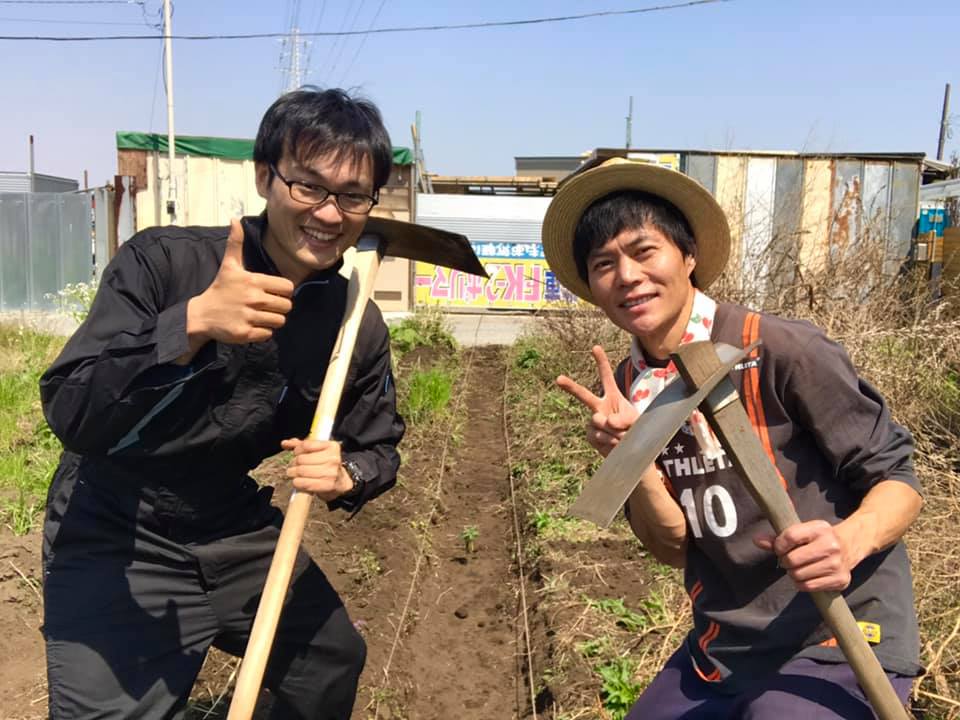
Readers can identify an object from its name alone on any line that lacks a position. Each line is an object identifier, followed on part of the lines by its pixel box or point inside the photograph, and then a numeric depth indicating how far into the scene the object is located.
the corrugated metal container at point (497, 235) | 18.36
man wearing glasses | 1.95
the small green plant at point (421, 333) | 12.50
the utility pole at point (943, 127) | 32.81
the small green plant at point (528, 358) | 11.30
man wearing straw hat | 1.72
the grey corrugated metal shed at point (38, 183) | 22.95
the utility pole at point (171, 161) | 16.03
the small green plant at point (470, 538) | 5.48
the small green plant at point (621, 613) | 3.86
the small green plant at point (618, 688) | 3.22
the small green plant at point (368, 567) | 4.71
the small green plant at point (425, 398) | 7.94
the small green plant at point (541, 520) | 5.27
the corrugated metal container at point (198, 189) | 16.61
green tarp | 16.53
